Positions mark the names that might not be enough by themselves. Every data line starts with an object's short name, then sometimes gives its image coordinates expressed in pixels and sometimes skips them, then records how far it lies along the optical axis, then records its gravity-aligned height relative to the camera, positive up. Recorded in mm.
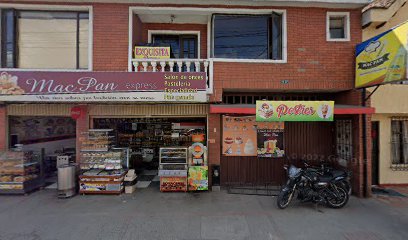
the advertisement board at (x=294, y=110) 6414 +372
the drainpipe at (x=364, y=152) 7073 -974
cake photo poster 8117 -515
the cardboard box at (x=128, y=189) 7328 -2290
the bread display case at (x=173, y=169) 7289 -1623
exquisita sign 7422 +2430
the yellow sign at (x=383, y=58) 5285 +1788
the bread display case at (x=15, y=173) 7023 -1701
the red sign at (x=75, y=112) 7402 +349
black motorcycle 6195 -1958
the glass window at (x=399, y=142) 8352 -753
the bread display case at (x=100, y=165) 7121 -1473
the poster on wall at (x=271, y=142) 8125 -744
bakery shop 6531 +228
